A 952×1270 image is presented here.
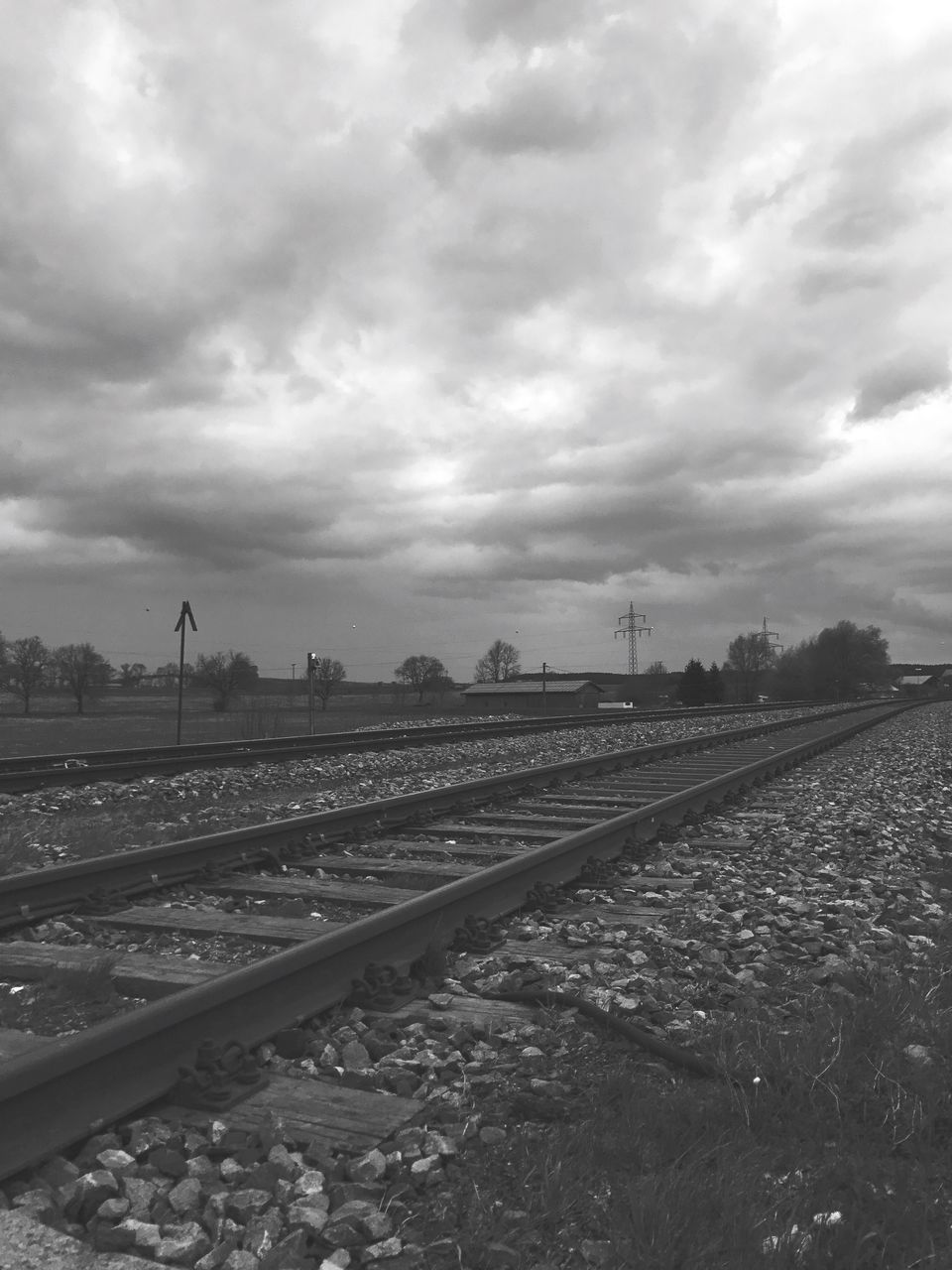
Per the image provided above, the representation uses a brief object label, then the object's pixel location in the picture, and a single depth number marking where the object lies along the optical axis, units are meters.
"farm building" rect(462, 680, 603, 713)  89.69
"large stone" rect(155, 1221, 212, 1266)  2.31
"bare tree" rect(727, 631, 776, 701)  134.62
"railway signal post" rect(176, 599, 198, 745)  19.08
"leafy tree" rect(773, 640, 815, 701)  111.25
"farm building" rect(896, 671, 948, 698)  124.56
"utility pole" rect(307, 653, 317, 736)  26.28
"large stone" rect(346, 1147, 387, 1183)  2.65
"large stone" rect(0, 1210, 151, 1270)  2.26
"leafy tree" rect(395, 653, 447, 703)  112.31
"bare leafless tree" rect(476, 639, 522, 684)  137.88
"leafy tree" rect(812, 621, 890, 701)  120.19
